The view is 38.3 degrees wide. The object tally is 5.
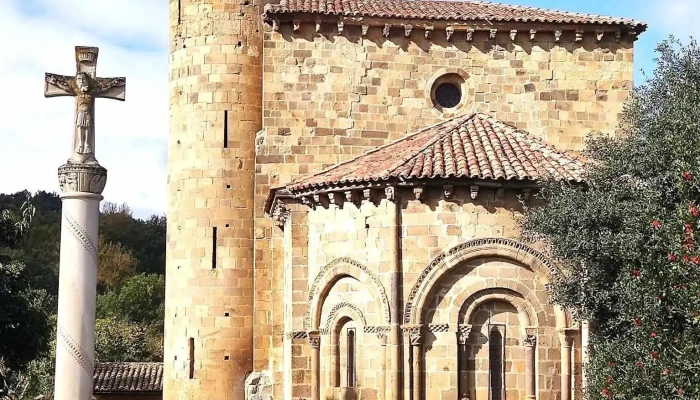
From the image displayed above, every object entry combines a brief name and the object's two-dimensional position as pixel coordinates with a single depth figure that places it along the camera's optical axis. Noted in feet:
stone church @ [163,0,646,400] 55.42
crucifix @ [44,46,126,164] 42.17
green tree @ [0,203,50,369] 57.82
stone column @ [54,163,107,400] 40.24
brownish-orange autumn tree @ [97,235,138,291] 174.40
